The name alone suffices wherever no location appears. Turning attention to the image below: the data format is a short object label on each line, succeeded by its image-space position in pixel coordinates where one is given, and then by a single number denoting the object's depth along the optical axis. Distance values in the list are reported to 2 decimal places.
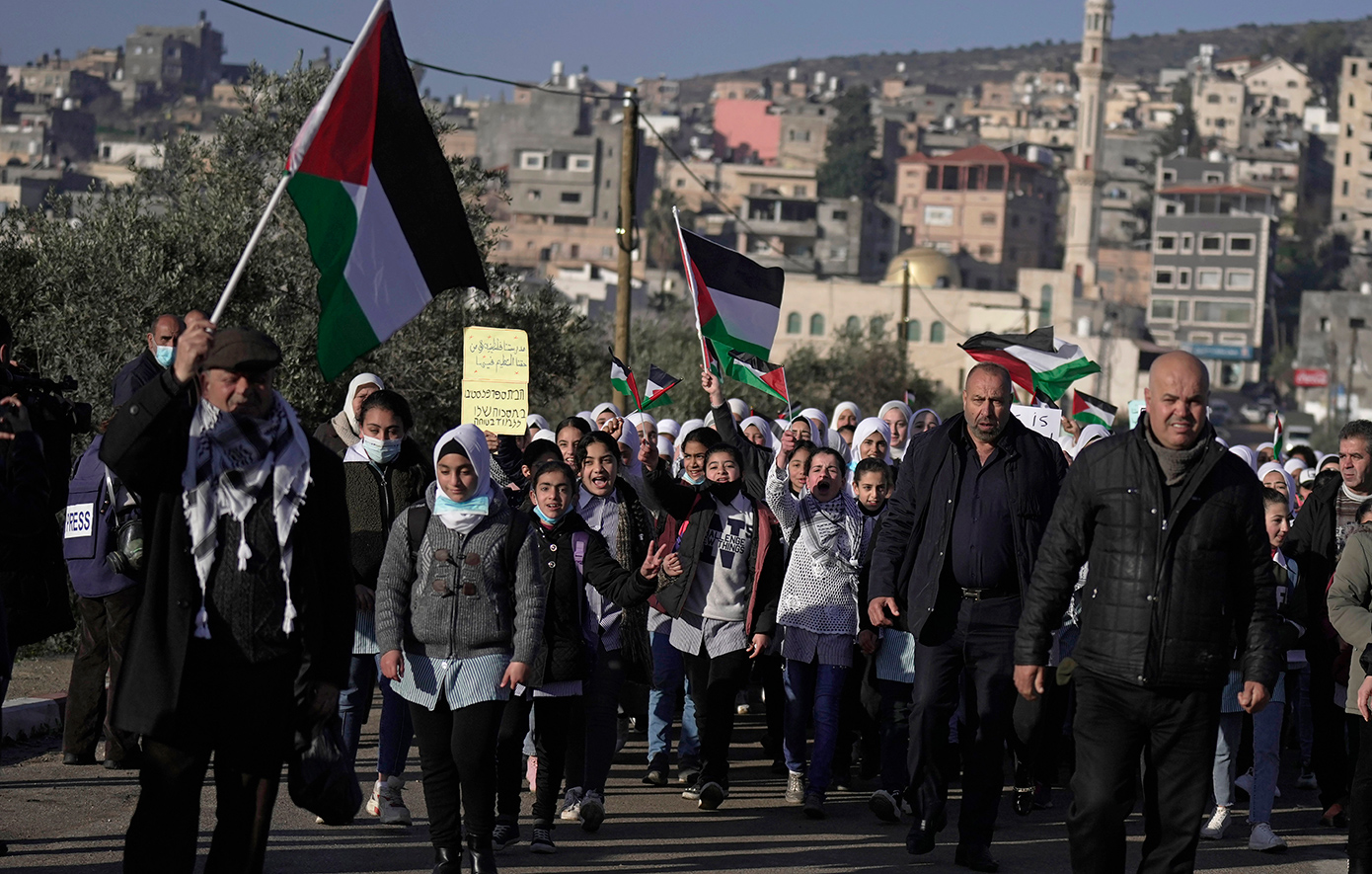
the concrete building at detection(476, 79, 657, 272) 130.62
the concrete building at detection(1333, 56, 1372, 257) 154.25
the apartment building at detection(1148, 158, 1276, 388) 120.44
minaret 130.75
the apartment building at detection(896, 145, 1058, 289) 142.62
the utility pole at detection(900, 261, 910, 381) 47.38
